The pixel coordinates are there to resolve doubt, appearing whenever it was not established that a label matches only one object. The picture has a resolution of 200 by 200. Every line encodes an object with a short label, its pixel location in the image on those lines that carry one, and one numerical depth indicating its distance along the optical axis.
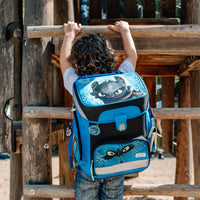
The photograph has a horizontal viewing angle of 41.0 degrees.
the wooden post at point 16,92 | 2.56
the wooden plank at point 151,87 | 4.78
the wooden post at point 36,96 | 2.12
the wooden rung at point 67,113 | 2.02
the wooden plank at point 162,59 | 3.00
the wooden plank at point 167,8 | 3.80
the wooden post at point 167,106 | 4.68
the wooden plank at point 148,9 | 3.76
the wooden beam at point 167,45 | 2.24
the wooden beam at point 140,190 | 2.01
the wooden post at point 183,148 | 3.85
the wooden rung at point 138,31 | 2.02
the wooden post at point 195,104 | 3.07
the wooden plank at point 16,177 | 3.45
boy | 1.75
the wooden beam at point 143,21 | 3.55
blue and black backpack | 1.58
